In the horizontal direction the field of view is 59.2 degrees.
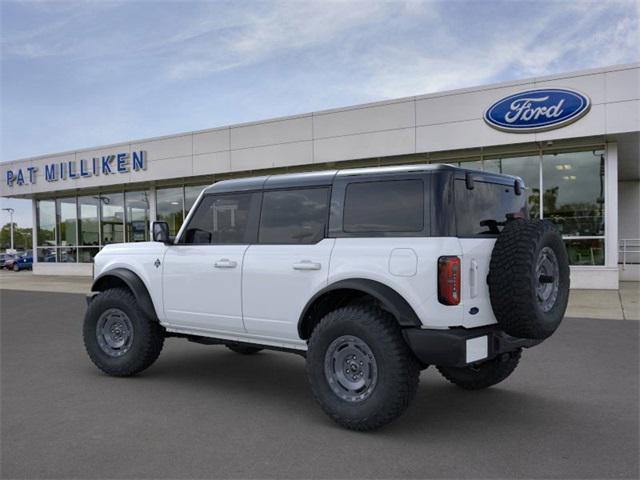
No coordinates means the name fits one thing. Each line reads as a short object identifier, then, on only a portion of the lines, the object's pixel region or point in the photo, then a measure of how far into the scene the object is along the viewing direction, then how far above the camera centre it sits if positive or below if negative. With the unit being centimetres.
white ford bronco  407 -38
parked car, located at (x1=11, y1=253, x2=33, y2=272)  3506 -172
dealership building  1366 +232
